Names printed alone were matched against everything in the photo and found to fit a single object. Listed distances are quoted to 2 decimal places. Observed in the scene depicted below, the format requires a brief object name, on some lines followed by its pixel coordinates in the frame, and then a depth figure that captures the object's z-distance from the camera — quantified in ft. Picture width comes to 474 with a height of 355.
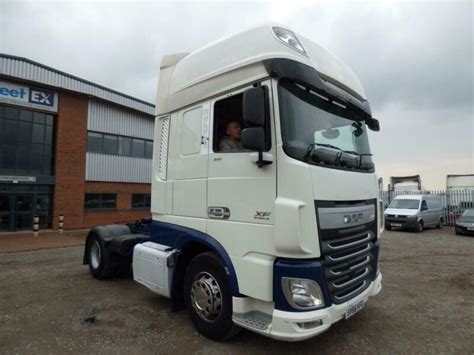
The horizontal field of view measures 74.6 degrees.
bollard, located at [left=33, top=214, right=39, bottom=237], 48.59
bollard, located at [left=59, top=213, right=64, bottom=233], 52.44
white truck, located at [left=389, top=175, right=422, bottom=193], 74.89
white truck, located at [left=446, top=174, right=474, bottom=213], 67.10
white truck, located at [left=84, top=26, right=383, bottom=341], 9.59
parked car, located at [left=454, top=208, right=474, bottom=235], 49.85
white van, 55.21
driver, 11.37
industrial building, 50.78
